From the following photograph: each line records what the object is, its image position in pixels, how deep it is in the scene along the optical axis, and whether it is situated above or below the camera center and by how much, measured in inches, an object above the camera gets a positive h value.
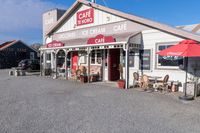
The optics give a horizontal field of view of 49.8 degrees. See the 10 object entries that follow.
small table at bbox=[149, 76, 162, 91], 429.2 -40.5
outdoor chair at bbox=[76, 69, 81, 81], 612.3 -38.2
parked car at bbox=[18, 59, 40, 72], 935.9 -21.5
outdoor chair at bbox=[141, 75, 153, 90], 436.1 -46.8
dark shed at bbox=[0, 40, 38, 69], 1379.6 +48.6
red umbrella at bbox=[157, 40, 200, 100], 339.3 +16.3
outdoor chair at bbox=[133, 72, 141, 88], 473.7 -44.7
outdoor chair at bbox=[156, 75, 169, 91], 418.3 -46.8
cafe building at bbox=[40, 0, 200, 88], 446.9 +42.0
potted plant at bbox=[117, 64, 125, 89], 465.4 -51.0
